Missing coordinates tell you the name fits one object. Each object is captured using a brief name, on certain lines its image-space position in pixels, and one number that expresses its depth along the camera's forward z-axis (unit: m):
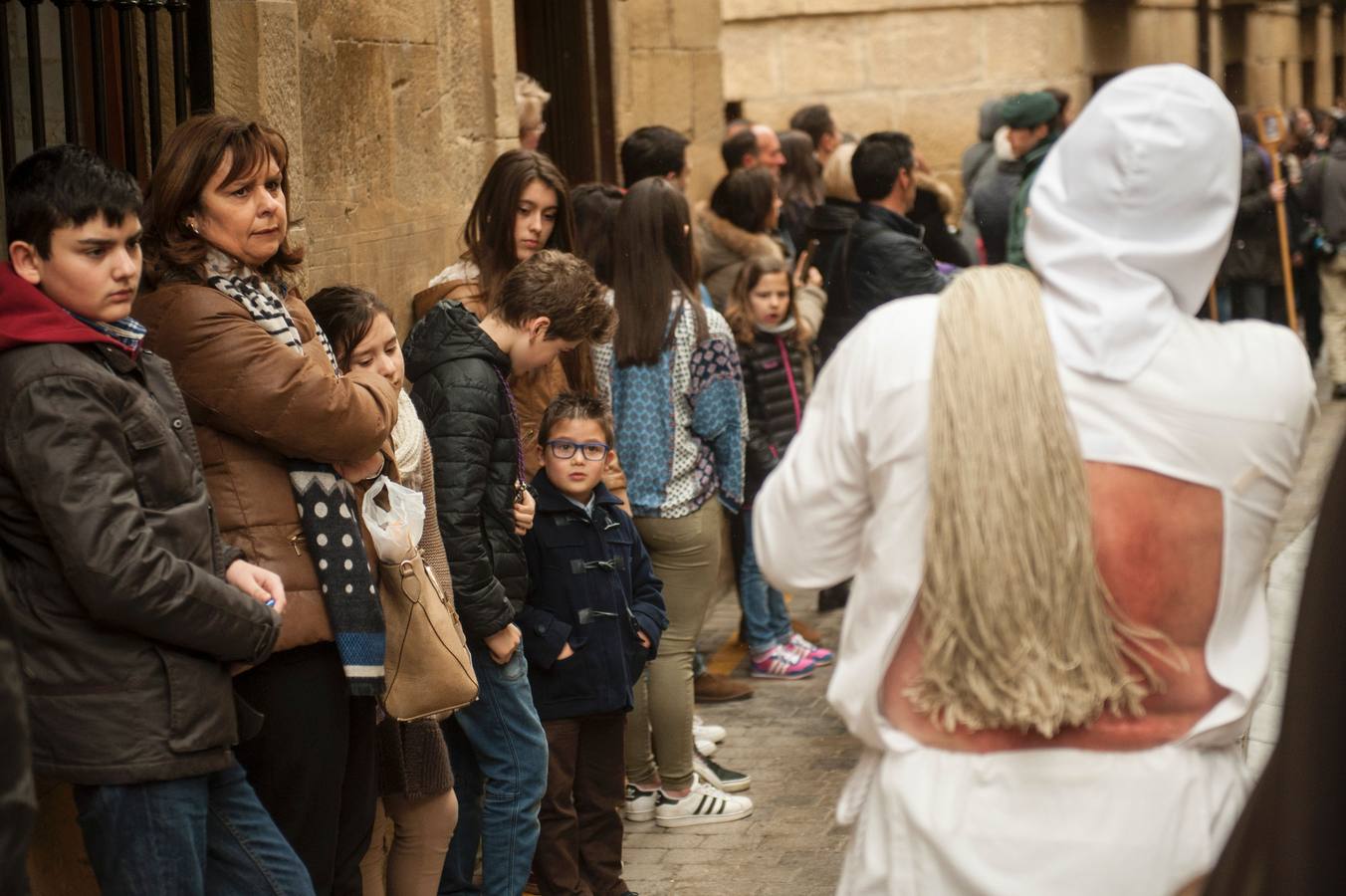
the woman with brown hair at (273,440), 3.65
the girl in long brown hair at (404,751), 4.30
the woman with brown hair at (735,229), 7.74
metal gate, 4.24
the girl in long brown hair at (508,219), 5.34
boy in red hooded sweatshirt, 3.13
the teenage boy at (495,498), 4.48
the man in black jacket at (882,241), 7.83
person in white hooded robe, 2.64
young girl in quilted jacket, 7.25
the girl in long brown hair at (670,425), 5.86
